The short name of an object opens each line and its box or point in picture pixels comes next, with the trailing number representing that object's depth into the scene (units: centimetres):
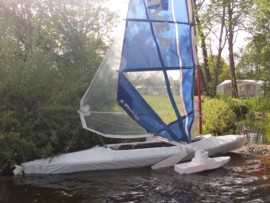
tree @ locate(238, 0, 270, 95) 1947
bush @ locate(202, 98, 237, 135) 1386
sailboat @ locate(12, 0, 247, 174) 845
